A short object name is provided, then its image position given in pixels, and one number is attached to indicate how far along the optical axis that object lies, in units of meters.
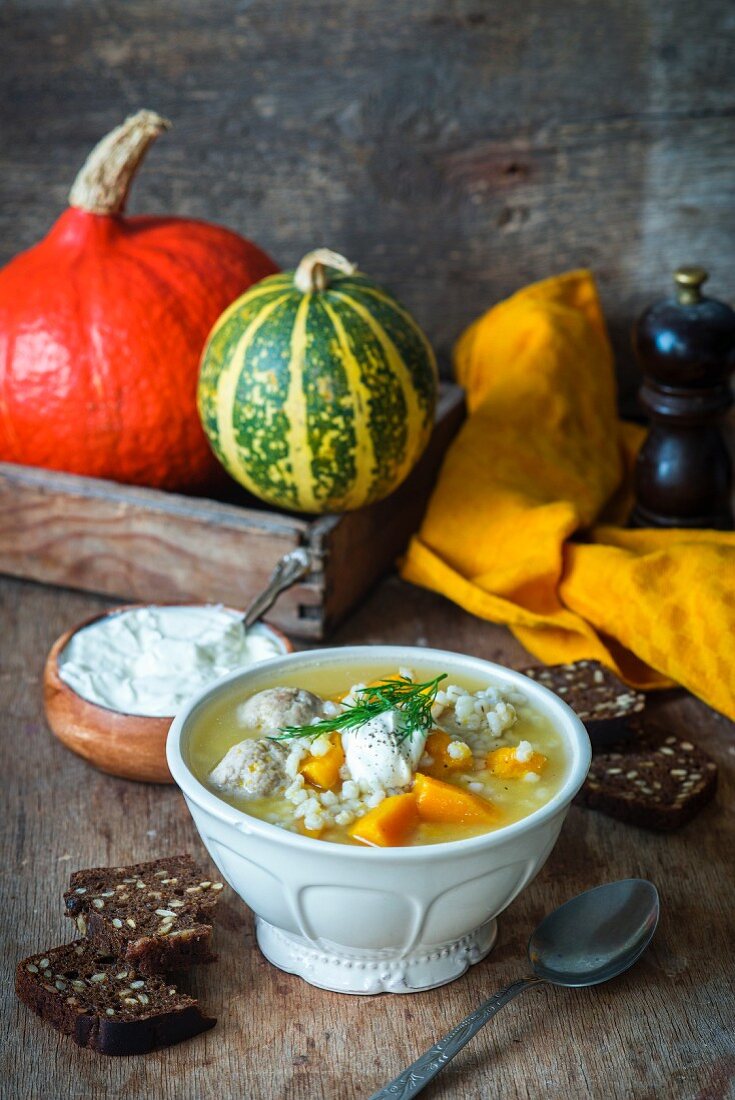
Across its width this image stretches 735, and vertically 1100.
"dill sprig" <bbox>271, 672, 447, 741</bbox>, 0.97
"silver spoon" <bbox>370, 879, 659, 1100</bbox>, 0.99
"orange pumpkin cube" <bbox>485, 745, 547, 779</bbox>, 0.98
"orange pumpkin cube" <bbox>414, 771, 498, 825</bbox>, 0.92
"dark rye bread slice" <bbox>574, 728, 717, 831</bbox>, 1.19
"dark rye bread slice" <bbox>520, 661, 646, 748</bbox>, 1.28
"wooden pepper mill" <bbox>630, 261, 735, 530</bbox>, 1.57
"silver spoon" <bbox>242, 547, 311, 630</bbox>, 1.40
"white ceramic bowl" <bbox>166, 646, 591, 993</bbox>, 0.88
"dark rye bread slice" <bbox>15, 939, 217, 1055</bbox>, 0.93
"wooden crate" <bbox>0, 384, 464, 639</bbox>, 1.50
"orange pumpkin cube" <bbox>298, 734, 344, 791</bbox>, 0.96
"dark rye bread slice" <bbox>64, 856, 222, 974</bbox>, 0.99
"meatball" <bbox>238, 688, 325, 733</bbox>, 1.03
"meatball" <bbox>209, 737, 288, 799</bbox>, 0.95
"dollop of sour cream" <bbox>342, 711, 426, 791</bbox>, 0.94
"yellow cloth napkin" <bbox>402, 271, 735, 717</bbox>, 1.40
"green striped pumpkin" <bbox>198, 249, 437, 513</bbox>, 1.42
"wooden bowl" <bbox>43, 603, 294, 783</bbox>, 1.22
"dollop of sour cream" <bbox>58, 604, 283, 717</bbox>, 1.28
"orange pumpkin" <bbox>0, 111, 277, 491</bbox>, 1.59
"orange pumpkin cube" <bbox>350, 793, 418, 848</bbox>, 0.90
